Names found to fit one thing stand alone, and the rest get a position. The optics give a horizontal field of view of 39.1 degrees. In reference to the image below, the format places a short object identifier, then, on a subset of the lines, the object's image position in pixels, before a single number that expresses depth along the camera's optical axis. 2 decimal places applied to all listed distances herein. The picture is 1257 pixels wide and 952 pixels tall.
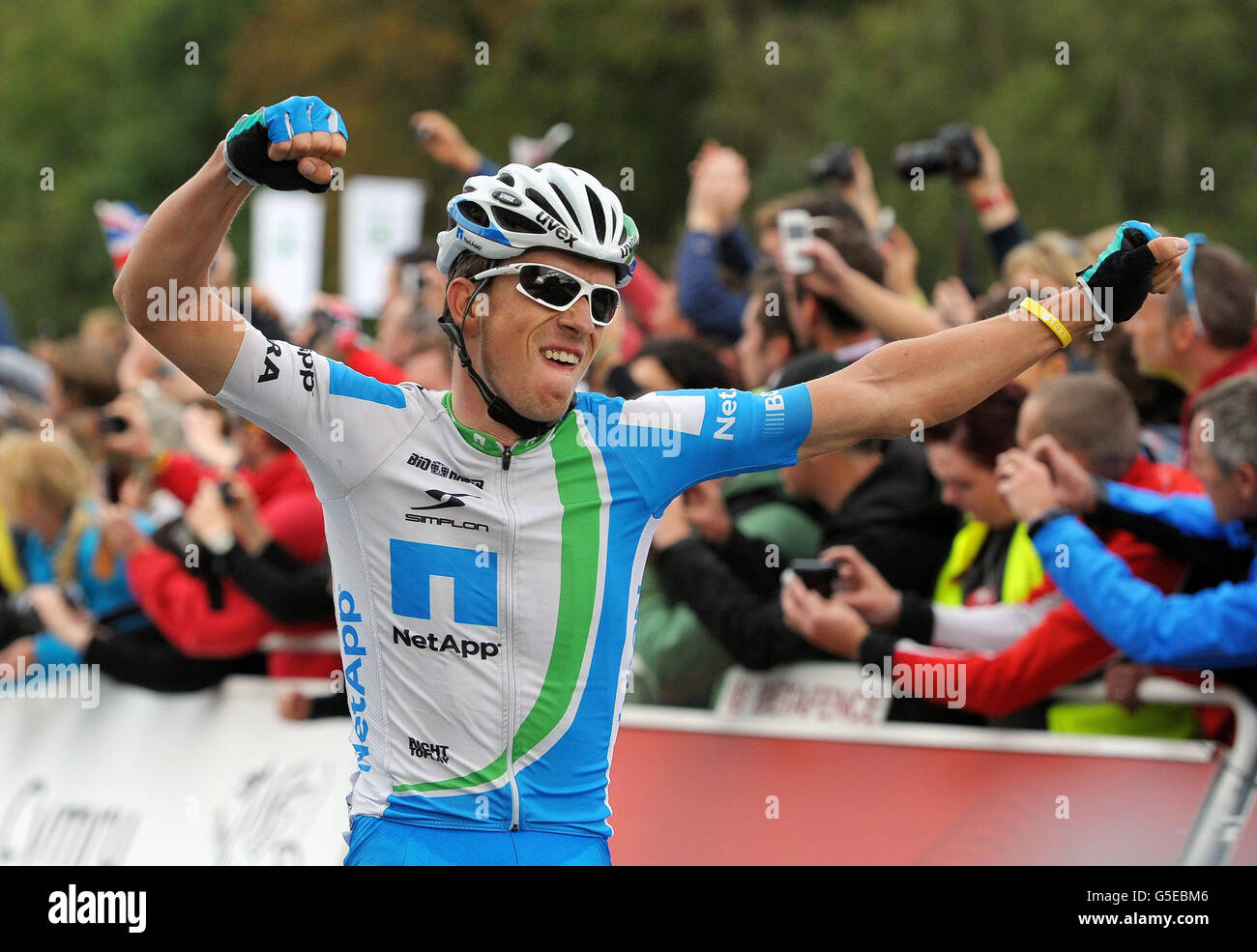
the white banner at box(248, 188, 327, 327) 15.66
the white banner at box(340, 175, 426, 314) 14.45
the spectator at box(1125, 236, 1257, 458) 6.11
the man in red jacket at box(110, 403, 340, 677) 7.71
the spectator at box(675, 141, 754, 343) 9.14
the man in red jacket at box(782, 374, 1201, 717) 5.75
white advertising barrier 7.65
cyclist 3.90
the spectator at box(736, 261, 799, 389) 7.27
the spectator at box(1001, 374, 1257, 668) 5.32
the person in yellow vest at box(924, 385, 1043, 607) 6.09
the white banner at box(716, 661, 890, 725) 6.23
